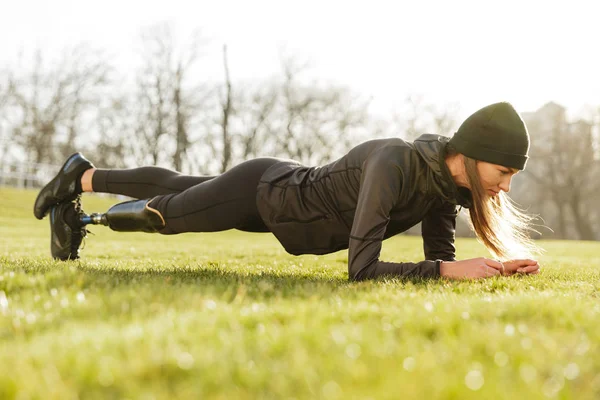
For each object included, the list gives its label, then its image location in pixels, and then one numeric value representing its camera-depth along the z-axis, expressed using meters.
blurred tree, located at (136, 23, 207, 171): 45.06
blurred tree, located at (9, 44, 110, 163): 39.66
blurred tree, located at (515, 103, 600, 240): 51.41
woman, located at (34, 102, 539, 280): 4.04
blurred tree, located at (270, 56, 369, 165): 50.25
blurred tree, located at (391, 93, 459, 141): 47.97
